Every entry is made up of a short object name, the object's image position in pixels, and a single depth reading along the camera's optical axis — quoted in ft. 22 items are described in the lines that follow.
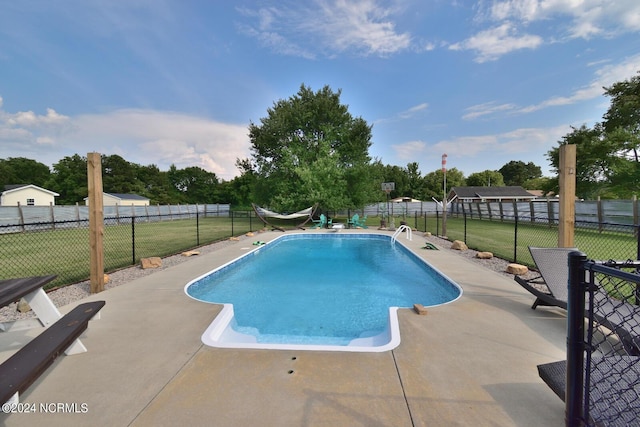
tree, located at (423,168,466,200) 137.59
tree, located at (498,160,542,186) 195.72
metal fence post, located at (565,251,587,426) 3.64
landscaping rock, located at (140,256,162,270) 18.72
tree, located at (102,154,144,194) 131.03
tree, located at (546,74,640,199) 56.44
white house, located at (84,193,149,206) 100.51
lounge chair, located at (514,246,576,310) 10.20
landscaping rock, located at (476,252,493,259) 21.30
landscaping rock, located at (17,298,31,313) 11.46
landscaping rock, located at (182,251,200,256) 23.30
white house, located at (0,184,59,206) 83.71
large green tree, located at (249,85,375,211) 53.31
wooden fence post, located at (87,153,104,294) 13.23
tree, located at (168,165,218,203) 168.41
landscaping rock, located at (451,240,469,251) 25.18
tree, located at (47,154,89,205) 112.98
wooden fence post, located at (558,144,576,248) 12.17
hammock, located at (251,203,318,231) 43.75
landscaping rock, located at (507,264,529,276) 16.47
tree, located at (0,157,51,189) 120.16
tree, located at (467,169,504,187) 160.35
